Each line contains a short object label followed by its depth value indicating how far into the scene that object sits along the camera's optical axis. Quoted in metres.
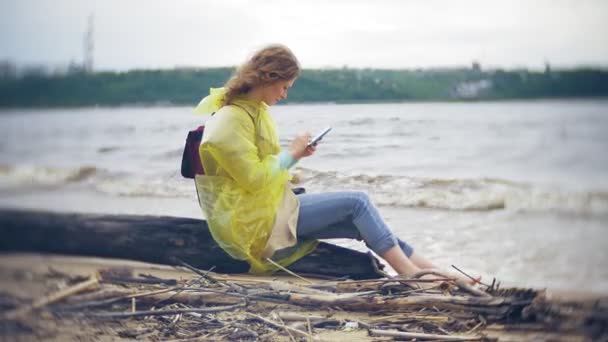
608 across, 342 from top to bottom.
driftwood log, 3.05
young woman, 2.79
